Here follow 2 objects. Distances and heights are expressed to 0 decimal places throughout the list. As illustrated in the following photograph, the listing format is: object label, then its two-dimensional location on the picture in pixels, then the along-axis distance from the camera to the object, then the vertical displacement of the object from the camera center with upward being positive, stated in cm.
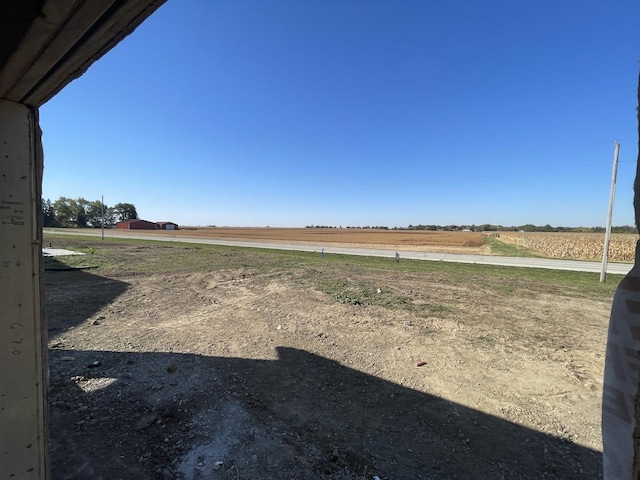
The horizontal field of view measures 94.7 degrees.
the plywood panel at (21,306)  192 -61
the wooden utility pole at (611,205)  1113 +115
